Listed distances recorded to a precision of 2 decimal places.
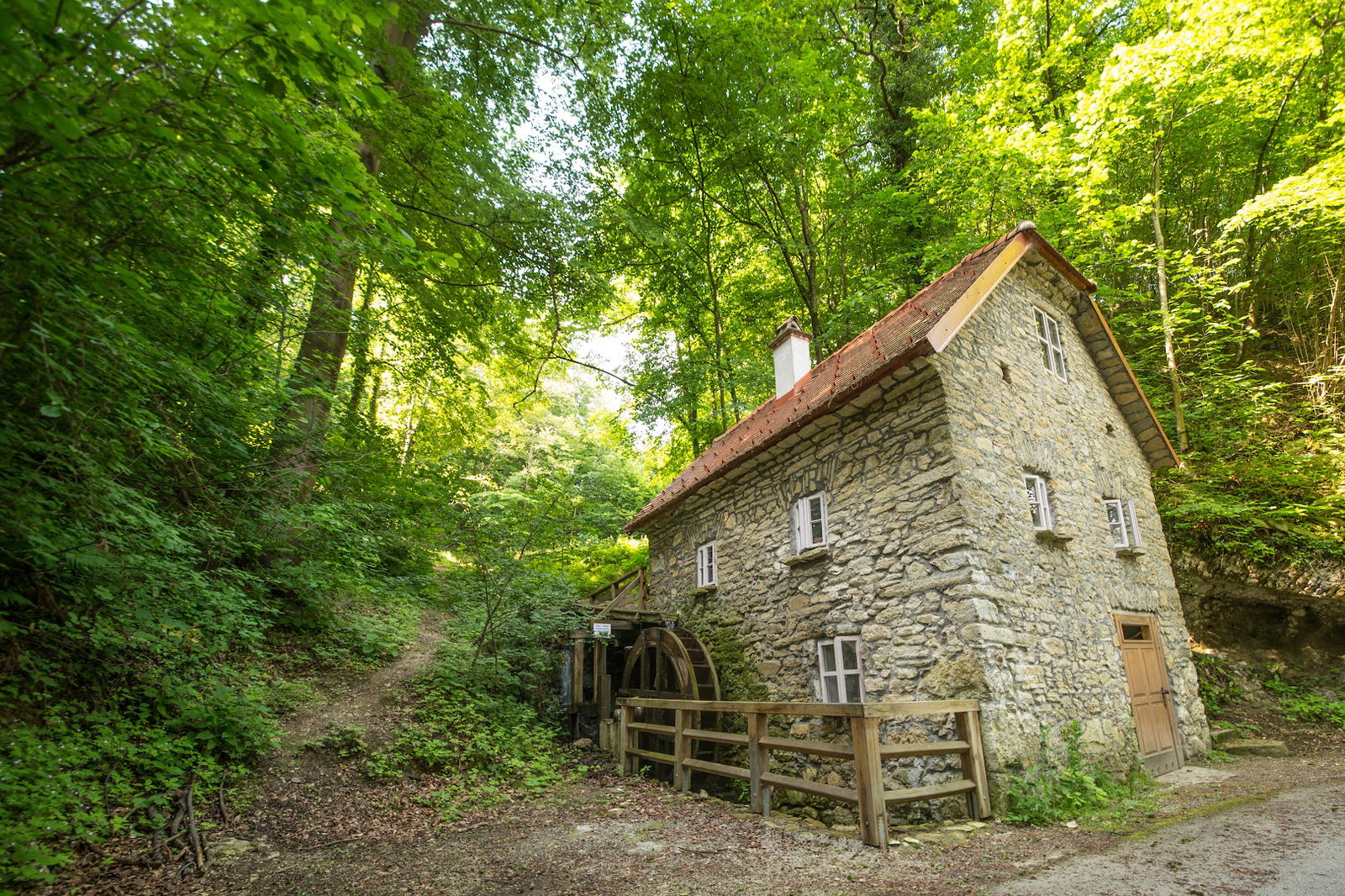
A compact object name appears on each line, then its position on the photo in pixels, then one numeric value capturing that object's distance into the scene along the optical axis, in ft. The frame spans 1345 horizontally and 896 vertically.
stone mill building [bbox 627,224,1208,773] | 19.44
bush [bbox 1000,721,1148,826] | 16.88
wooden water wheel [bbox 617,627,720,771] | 27.55
